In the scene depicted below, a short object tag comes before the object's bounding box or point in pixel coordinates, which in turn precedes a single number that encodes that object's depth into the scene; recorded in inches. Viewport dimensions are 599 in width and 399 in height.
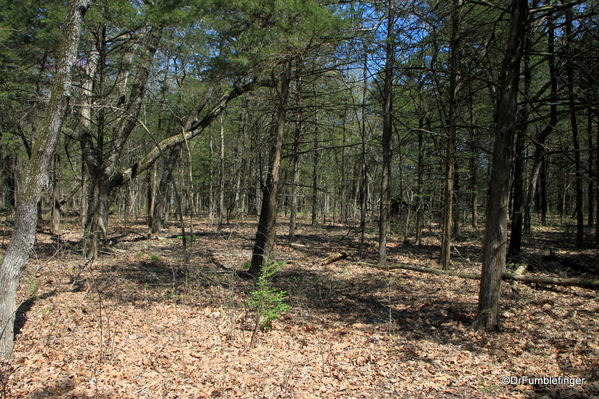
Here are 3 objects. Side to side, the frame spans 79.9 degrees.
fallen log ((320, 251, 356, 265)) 407.9
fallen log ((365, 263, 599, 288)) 273.9
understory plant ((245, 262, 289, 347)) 217.6
